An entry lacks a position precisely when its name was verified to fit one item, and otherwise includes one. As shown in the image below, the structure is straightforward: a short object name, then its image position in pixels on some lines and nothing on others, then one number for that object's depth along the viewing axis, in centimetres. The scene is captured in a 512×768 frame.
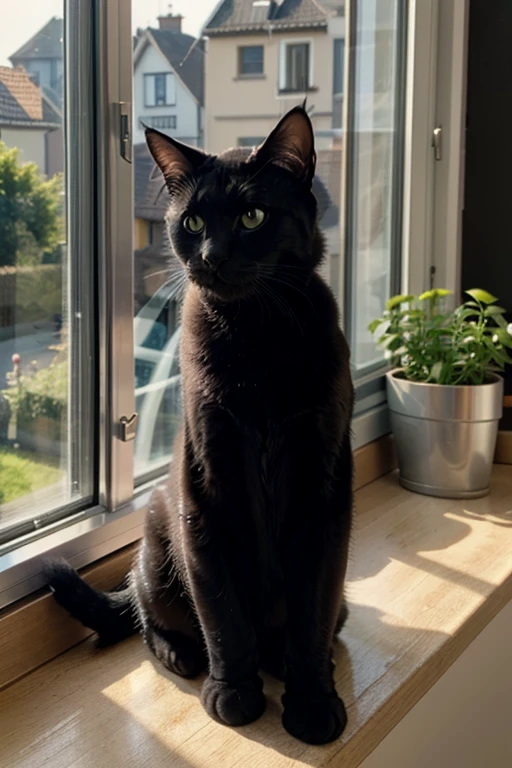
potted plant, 167
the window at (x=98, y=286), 113
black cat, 92
